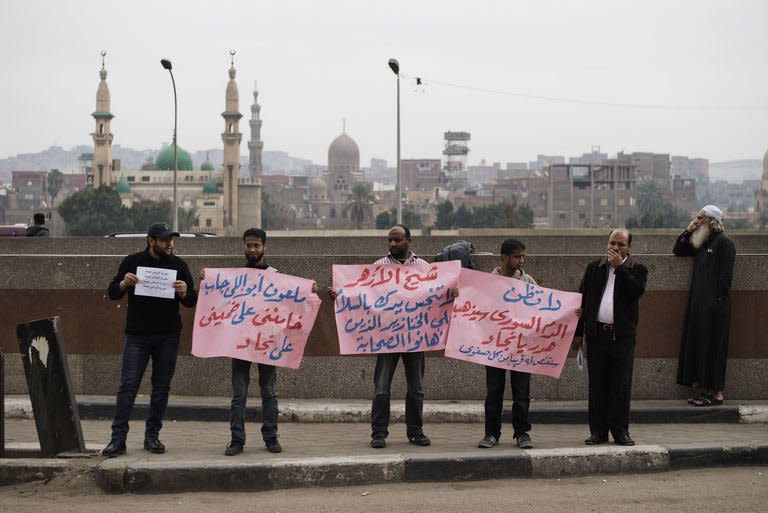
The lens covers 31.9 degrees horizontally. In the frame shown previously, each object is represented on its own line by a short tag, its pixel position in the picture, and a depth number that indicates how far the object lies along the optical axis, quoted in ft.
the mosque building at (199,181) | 511.40
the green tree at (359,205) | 531.50
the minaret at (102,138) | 509.76
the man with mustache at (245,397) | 28.48
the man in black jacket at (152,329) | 28.63
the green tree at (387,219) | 532.52
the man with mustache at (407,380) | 29.71
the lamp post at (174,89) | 126.52
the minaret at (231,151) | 503.61
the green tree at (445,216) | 592.19
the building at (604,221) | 628.85
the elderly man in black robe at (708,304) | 33.76
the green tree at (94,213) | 435.94
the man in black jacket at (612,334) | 29.32
